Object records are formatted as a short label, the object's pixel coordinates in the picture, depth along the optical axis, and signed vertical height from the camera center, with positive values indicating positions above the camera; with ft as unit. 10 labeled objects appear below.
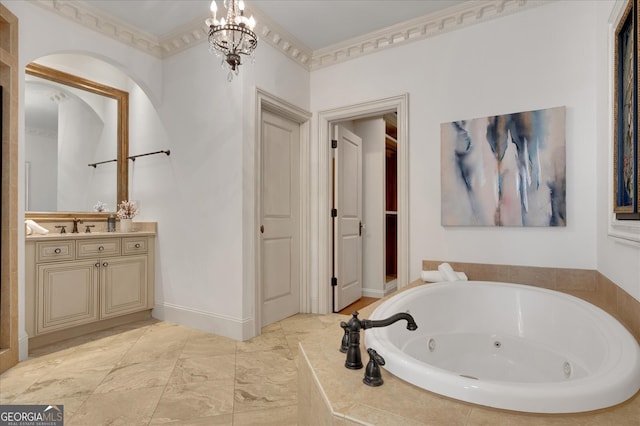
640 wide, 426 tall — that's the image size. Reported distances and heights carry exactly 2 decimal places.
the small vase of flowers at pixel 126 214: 10.54 +0.06
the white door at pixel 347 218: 11.31 -0.12
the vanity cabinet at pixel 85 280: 8.10 -1.73
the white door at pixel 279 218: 9.90 -0.10
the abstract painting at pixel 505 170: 7.54 +1.04
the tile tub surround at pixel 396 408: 2.75 -1.70
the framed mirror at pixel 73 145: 9.42 +2.23
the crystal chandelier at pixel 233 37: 6.08 +3.31
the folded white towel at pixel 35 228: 8.73 -0.30
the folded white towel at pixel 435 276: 8.00 -1.52
